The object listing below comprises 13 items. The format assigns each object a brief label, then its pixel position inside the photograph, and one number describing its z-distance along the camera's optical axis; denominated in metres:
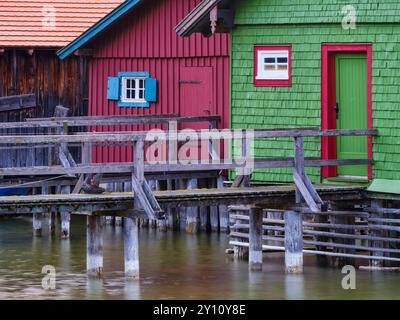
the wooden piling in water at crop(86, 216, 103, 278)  24.41
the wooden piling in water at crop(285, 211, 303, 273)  25.19
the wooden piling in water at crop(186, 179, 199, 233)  32.03
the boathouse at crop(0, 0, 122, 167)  36.53
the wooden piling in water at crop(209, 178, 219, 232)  32.03
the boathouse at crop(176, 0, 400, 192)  25.91
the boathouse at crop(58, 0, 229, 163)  33.47
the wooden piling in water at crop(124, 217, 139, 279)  23.88
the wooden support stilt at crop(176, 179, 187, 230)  32.62
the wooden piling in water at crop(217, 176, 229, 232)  31.70
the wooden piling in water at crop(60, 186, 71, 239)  31.52
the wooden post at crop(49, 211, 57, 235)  32.38
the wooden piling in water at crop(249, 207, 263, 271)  25.62
